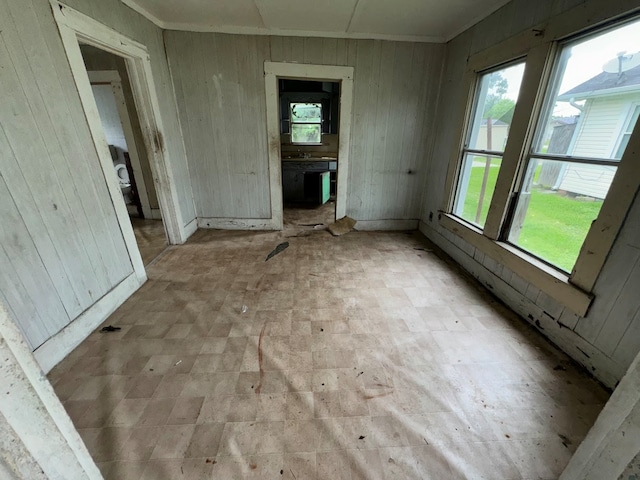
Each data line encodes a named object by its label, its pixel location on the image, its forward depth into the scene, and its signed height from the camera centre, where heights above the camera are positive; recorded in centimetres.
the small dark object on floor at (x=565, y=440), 122 -135
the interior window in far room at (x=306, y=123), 550 +34
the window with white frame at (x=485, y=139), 232 +1
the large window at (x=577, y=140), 150 +0
